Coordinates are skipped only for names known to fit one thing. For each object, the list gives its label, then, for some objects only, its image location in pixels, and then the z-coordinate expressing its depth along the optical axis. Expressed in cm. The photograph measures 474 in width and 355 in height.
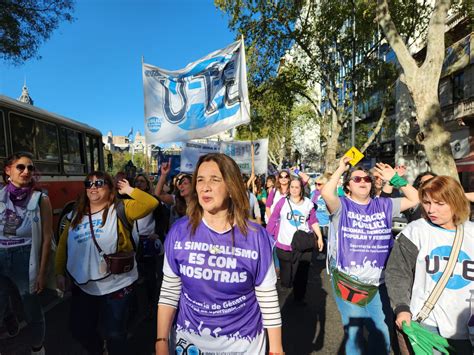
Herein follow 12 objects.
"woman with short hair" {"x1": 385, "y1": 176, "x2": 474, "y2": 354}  197
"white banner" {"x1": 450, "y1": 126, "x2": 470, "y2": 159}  1967
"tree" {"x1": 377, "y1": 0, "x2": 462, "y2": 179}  630
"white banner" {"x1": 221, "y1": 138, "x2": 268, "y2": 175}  945
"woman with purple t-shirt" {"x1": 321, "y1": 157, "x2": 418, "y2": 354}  276
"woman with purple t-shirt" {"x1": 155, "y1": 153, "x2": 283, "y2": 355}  175
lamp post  1634
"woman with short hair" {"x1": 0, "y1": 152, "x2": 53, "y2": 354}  296
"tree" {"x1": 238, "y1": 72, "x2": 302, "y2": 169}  1845
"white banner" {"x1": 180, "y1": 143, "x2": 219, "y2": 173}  805
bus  591
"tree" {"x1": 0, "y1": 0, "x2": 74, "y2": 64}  893
